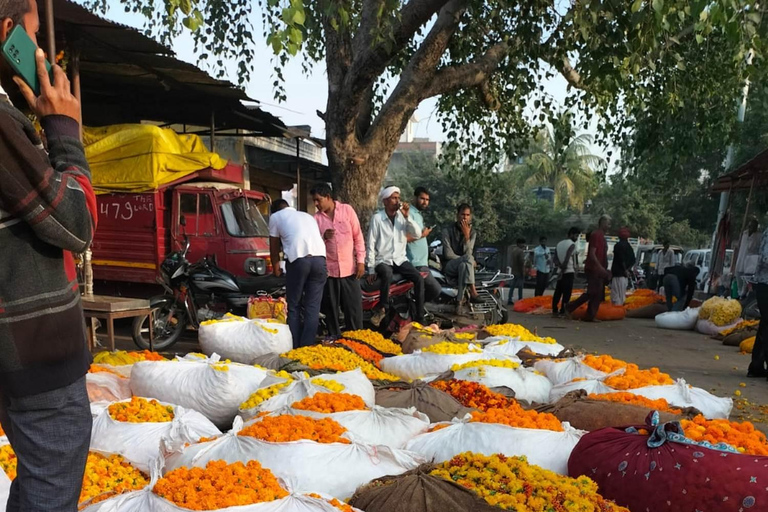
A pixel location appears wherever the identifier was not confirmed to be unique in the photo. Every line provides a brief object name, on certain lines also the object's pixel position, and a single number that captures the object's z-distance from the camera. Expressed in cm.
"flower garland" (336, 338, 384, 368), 550
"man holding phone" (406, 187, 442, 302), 823
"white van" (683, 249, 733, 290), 1996
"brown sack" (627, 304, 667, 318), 1340
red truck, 970
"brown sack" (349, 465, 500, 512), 225
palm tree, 3572
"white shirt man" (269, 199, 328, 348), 641
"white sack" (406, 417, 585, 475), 294
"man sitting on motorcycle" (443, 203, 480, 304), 867
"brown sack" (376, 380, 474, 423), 376
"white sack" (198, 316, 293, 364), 577
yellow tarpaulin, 973
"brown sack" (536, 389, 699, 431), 361
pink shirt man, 723
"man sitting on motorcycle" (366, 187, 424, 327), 778
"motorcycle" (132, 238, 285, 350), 844
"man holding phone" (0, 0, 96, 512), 148
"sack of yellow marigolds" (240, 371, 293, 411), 380
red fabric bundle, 240
